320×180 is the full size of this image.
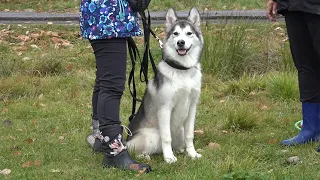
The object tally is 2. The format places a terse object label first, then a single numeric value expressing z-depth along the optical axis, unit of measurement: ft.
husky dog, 13.55
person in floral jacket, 11.98
